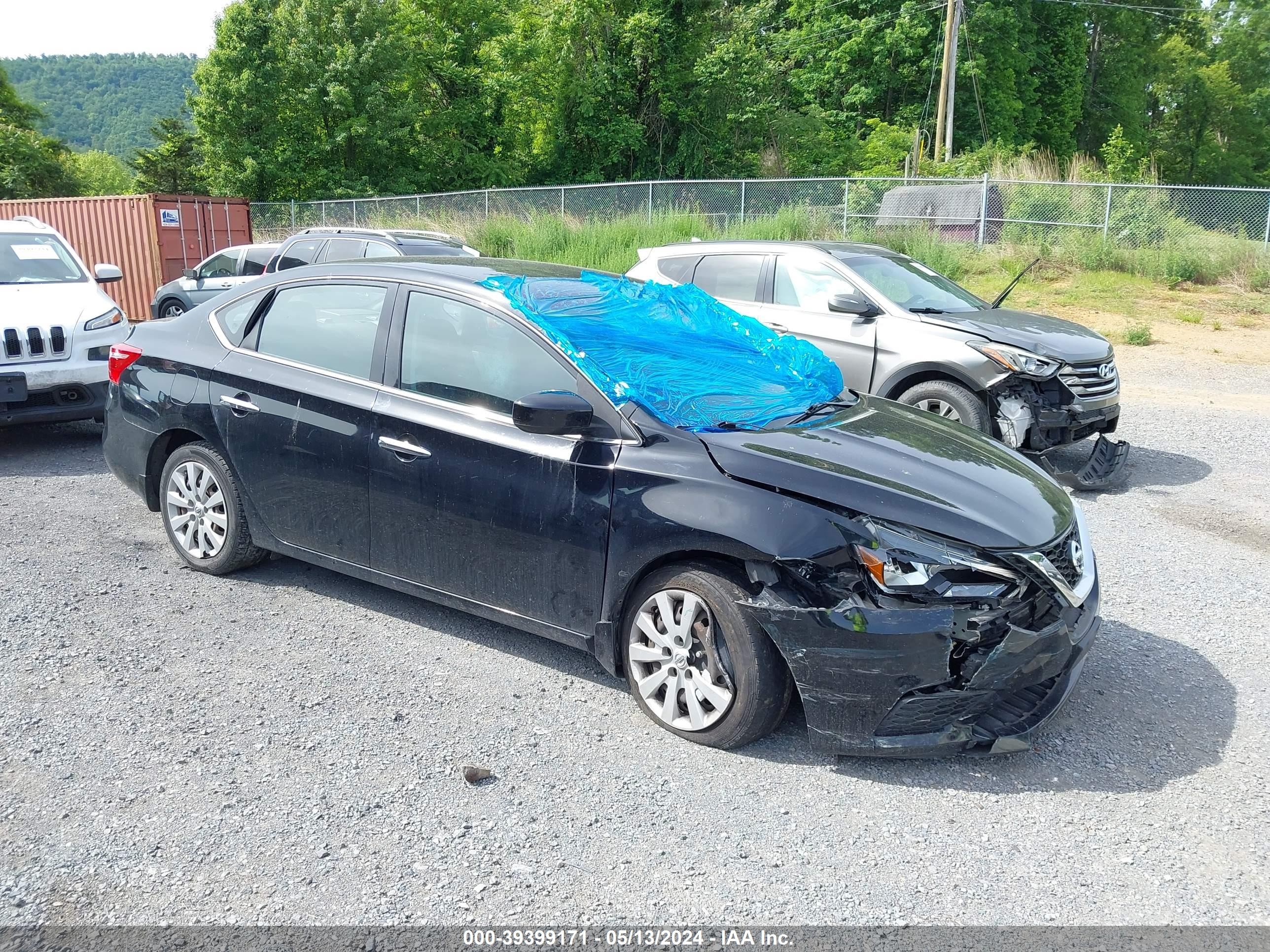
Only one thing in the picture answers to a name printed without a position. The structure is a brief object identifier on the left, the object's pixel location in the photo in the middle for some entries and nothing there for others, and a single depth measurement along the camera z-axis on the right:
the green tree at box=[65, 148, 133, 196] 56.22
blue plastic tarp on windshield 4.09
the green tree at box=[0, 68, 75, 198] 46.22
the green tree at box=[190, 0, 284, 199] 36.00
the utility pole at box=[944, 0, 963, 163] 31.14
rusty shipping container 19.27
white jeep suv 7.69
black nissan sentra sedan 3.47
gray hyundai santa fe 7.44
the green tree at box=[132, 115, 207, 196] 42.12
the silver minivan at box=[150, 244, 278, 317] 15.76
